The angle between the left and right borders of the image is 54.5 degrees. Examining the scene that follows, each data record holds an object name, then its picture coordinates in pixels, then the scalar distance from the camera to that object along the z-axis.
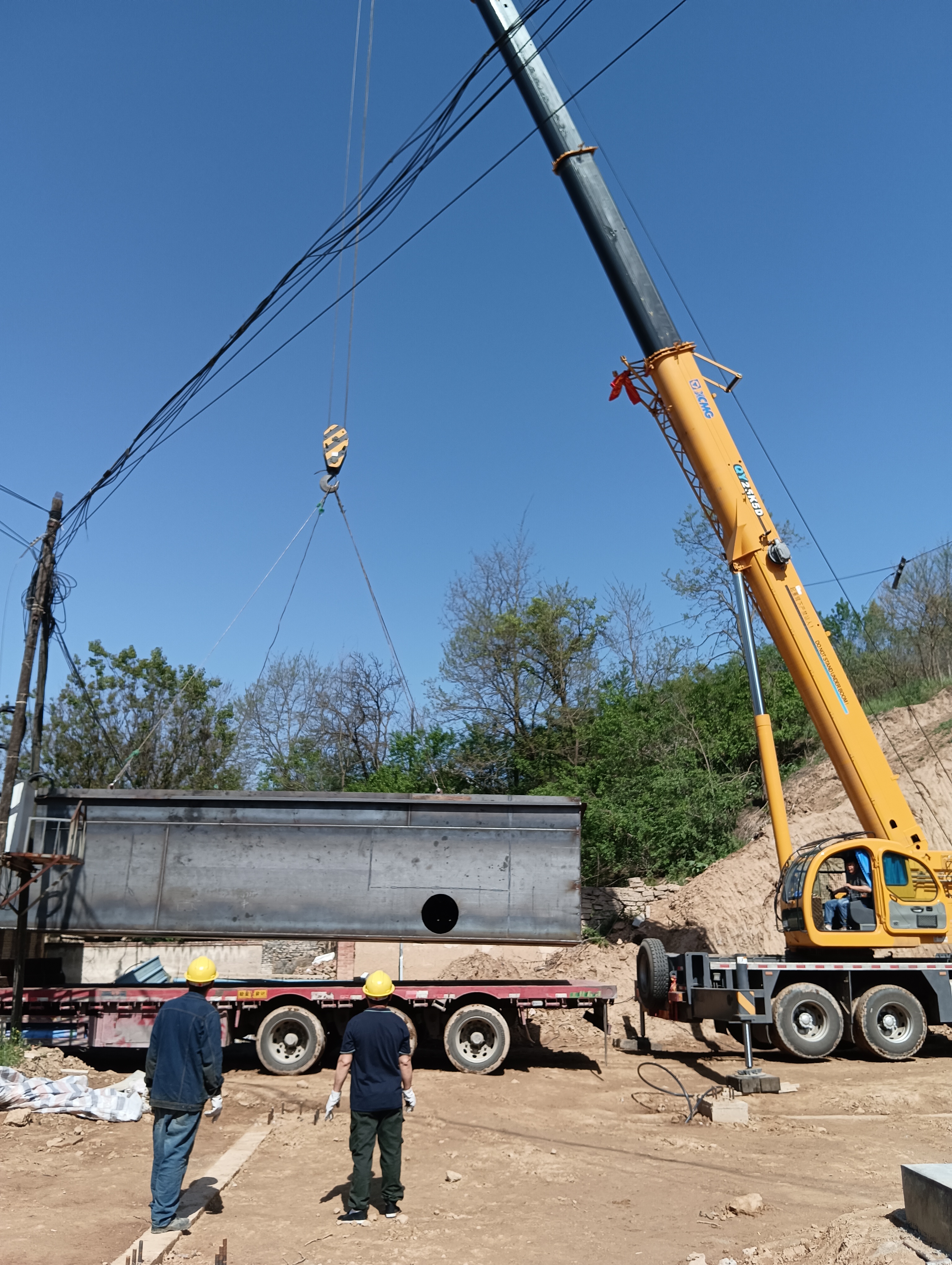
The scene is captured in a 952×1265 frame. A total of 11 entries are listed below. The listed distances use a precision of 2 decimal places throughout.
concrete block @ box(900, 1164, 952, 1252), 4.78
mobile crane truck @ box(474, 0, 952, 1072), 14.11
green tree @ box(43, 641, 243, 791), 35.12
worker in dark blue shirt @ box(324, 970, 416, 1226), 6.78
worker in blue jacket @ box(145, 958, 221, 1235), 6.39
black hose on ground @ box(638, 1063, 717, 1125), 10.81
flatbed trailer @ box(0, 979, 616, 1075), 13.45
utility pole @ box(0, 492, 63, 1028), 13.34
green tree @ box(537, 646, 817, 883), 25.77
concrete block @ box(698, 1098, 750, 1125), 10.42
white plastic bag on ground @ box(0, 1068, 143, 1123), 10.04
